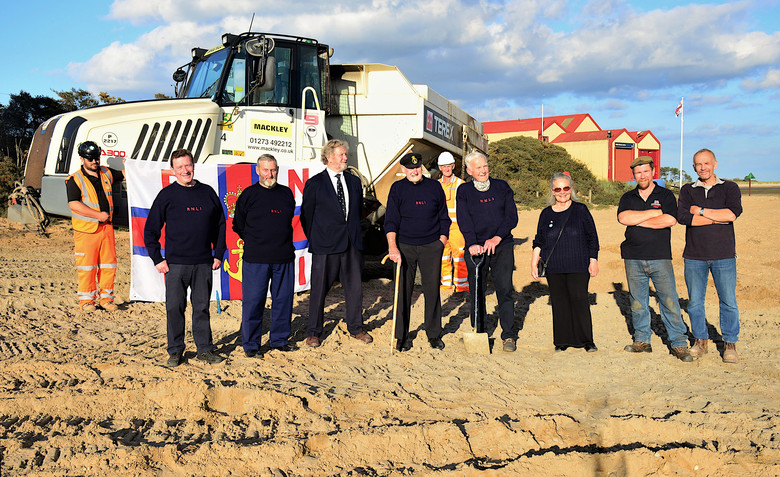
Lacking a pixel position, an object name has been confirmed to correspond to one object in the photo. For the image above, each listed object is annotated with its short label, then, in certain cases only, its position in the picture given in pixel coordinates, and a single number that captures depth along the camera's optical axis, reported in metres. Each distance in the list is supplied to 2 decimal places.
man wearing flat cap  5.17
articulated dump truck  7.58
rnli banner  6.95
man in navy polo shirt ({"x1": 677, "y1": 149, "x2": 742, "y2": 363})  5.01
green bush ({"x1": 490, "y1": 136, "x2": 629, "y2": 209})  31.70
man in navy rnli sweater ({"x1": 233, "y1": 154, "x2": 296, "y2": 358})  5.32
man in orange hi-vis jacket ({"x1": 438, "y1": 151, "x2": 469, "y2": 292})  8.18
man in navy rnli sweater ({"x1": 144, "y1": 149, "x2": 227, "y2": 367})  4.93
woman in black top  5.48
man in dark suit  5.67
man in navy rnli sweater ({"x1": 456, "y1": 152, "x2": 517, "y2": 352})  5.62
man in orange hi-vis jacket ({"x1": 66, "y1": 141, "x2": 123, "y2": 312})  6.69
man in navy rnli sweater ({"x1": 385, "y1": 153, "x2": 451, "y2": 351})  5.65
